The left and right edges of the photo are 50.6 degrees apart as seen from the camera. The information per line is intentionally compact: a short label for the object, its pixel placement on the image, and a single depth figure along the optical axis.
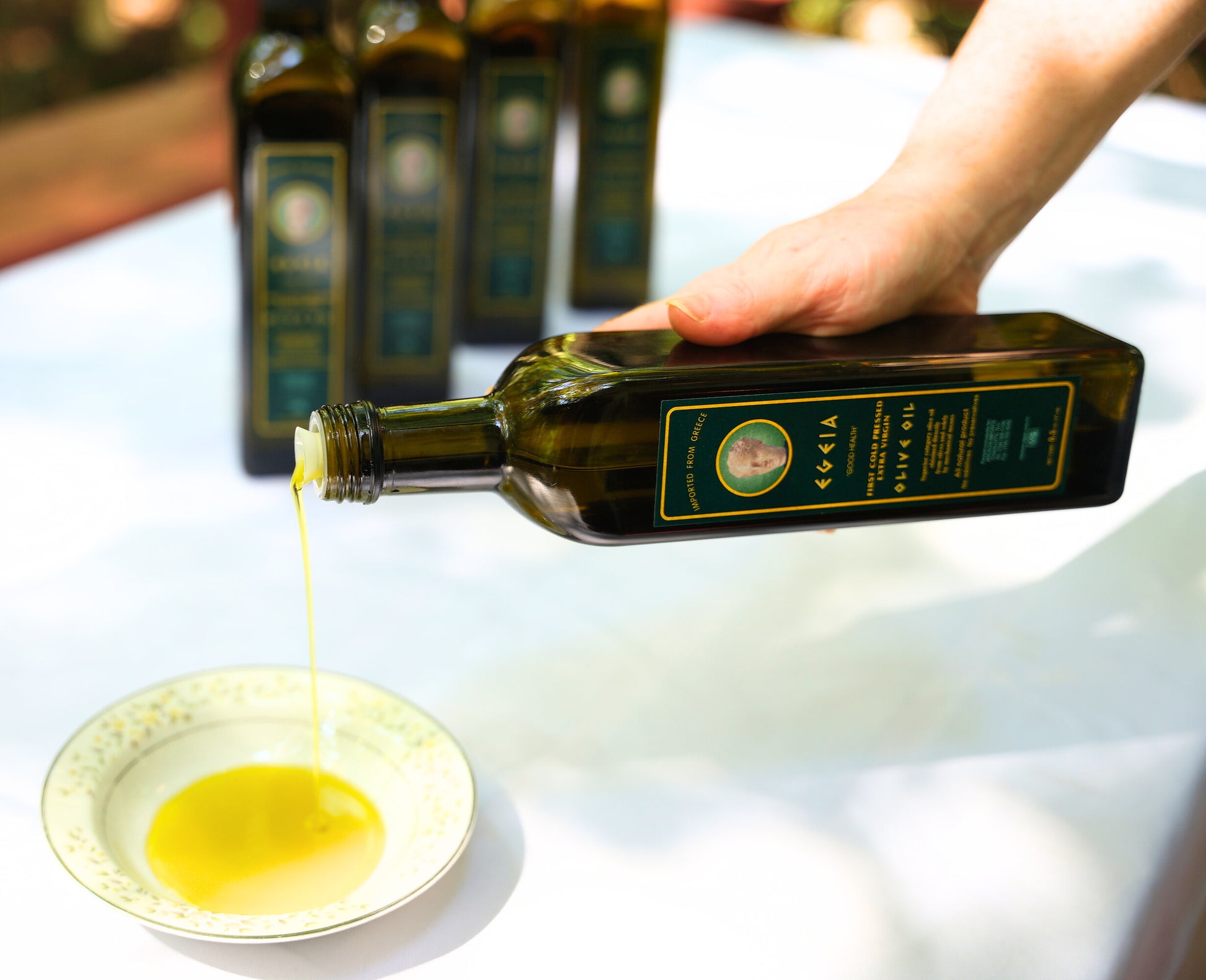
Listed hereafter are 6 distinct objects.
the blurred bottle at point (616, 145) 1.17
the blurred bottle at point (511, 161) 1.09
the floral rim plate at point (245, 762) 0.57
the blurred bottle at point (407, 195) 0.97
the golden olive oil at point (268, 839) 0.64
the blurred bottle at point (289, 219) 0.90
